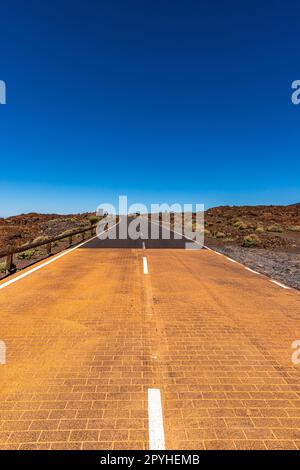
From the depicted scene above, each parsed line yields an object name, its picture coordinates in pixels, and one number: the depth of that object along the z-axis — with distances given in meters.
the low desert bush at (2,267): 12.38
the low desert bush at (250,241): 25.05
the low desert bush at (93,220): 54.26
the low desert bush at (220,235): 32.56
